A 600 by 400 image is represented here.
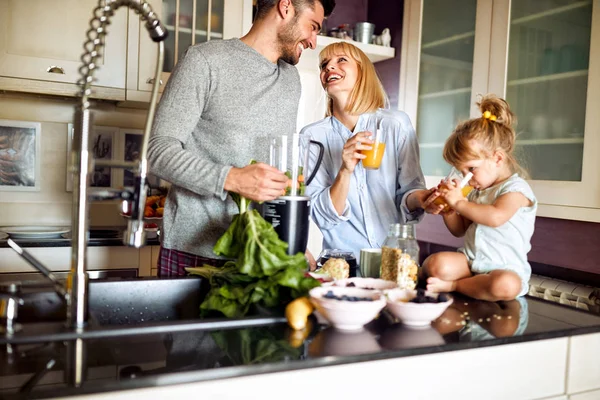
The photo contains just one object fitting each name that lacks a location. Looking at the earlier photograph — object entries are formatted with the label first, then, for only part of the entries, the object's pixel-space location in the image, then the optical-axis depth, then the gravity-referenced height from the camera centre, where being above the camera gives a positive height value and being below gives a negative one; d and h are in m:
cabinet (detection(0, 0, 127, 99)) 2.48 +0.51
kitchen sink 1.21 -0.30
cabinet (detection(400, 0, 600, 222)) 2.11 +0.44
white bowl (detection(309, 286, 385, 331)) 0.96 -0.22
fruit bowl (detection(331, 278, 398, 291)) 1.12 -0.21
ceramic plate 2.49 -0.32
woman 1.78 +0.03
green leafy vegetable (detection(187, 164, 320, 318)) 1.09 -0.20
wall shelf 2.99 +0.69
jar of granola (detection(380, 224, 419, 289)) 1.24 -0.17
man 1.47 +0.17
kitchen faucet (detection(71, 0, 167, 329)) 0.93 -0.01
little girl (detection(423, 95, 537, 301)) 1.34 -0.07
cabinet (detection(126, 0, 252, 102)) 2.67 +0.67
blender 1.27 -0.06
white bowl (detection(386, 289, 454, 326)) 1.00 -0.23
